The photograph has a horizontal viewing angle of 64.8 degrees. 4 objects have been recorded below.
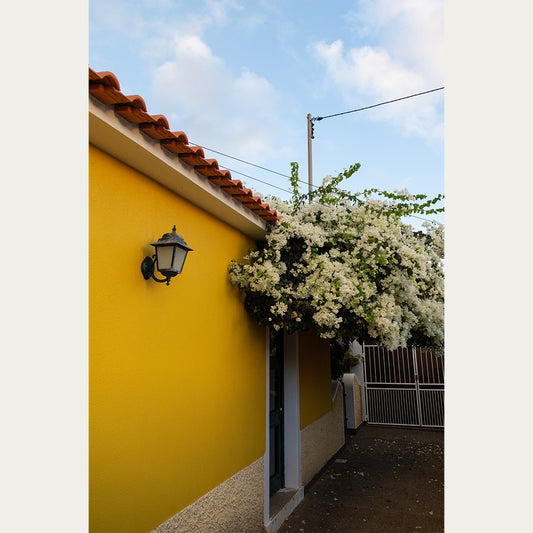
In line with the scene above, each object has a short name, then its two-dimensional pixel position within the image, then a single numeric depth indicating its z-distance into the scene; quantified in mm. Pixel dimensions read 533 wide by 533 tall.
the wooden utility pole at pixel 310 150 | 12594
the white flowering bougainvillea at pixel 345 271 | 4258
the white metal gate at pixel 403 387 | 11727
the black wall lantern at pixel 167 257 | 2947
